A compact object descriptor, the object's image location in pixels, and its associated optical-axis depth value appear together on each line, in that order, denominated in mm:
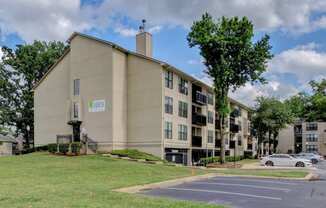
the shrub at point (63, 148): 33562
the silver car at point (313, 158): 50444
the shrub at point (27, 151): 40238
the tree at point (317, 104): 96425
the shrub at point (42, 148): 38381
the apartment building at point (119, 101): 35062
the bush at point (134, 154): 32209
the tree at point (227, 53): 38438
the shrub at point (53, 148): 34572
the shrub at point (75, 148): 33406
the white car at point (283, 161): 39244
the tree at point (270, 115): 62969
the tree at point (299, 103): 95838
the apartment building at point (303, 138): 88438
